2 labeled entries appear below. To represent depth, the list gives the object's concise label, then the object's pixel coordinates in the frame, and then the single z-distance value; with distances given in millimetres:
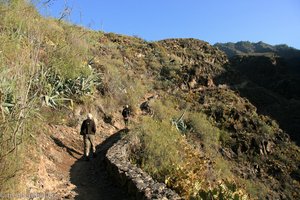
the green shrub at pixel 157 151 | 6144
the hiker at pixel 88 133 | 6690
